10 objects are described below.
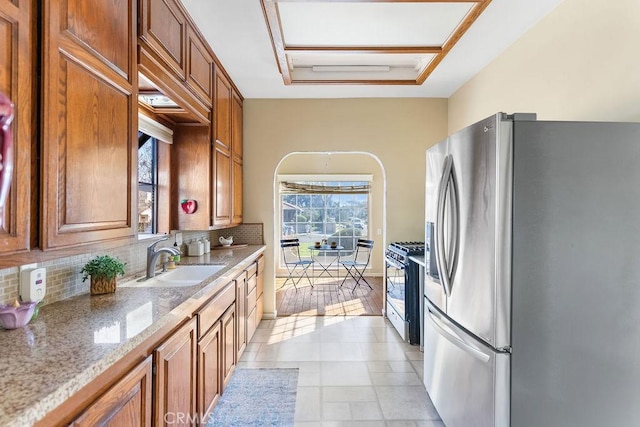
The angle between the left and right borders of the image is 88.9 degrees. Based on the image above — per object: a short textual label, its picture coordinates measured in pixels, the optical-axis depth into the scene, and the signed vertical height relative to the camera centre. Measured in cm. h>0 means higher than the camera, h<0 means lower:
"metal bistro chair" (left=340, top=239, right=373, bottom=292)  573 -113
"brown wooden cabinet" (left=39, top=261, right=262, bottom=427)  105 -72
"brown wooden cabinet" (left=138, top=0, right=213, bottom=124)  166 +96
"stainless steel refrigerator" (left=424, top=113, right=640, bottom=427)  143 -25
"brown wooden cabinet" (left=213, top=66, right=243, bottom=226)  299 +62
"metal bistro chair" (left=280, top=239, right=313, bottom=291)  642 -115
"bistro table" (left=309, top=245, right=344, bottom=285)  670 -104
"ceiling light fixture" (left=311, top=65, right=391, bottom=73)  334 +150
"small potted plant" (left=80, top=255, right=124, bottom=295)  165 -31
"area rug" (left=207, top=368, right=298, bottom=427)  212 -135
